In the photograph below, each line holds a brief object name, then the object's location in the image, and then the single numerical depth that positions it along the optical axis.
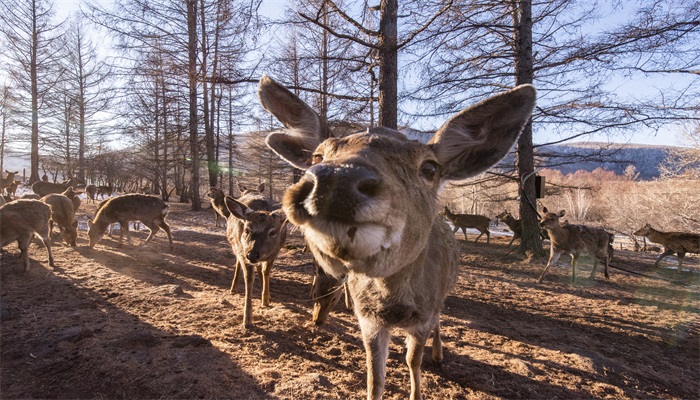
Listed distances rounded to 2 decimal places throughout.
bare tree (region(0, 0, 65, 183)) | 21.27
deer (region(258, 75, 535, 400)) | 1.32
